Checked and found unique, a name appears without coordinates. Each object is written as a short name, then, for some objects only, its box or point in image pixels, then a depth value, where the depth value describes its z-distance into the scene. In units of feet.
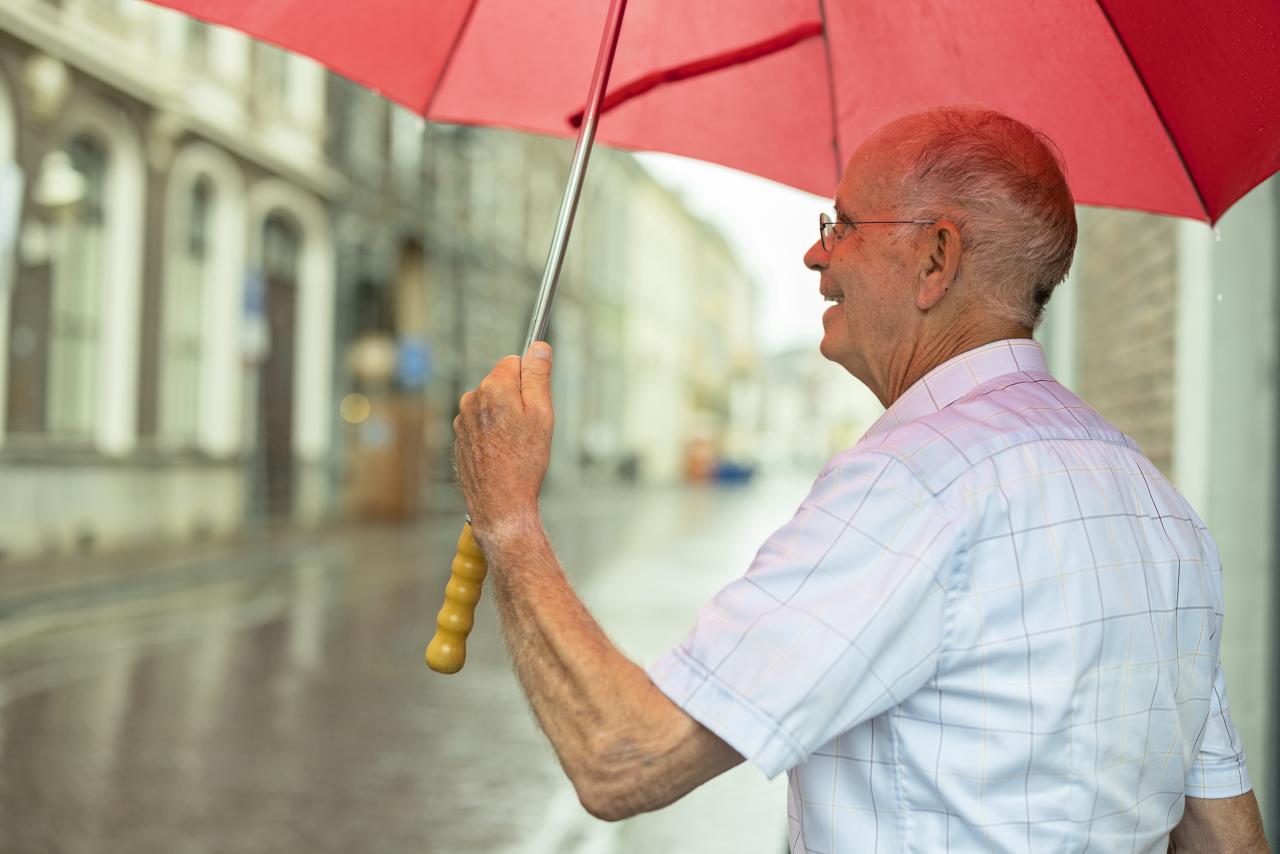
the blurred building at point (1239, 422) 13.06
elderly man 6.95
